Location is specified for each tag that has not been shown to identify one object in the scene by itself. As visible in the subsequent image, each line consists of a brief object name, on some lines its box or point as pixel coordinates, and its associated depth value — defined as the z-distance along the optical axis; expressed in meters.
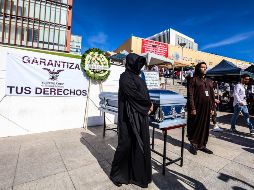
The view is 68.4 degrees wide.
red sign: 34.77
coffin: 3.10
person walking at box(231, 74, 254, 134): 6.16
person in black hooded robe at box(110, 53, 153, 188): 2.79
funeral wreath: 6.03
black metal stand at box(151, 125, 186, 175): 3.25
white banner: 5.02
